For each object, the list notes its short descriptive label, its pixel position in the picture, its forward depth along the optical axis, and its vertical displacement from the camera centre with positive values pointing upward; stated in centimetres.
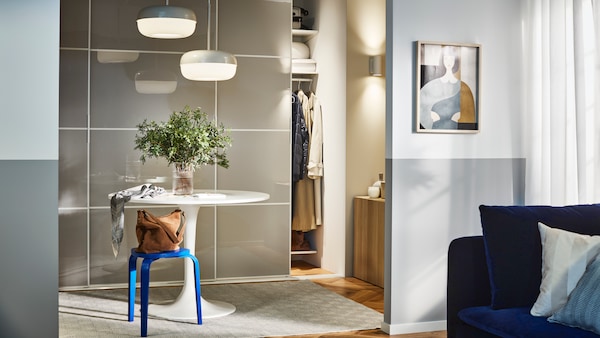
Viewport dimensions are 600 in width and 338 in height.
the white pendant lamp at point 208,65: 471 +69
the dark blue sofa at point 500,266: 309 -41
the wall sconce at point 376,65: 592 +87
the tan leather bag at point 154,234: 430 -37
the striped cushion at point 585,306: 274 -51
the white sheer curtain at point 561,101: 405 +41
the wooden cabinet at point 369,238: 561 -53
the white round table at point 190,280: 449 -70
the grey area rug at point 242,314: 430 -92
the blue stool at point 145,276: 415 -62
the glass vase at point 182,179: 461 -5
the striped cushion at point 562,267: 292 -39
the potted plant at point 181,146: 455 +16
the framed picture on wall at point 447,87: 430 +50
